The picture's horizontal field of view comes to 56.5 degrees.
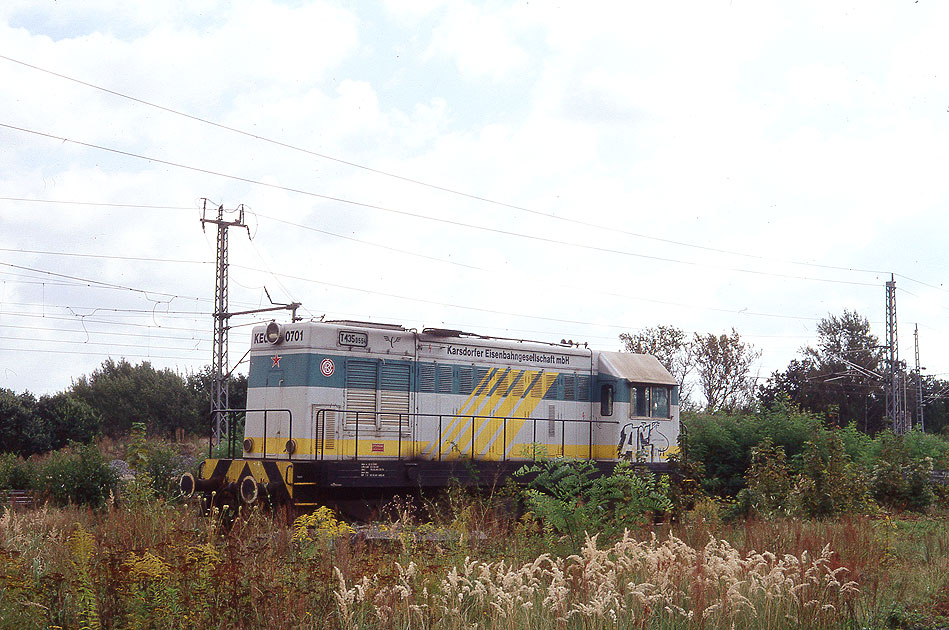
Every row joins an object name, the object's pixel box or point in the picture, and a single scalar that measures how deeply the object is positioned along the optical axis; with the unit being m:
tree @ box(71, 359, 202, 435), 54.38
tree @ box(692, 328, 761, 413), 53.34
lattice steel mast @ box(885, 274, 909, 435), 41.97
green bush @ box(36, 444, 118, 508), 20.23
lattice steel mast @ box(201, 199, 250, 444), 31.98
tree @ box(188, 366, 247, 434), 48.75
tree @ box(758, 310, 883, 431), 52.59
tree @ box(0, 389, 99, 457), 42.62
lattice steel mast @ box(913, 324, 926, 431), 49.19
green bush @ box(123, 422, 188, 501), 17.02
